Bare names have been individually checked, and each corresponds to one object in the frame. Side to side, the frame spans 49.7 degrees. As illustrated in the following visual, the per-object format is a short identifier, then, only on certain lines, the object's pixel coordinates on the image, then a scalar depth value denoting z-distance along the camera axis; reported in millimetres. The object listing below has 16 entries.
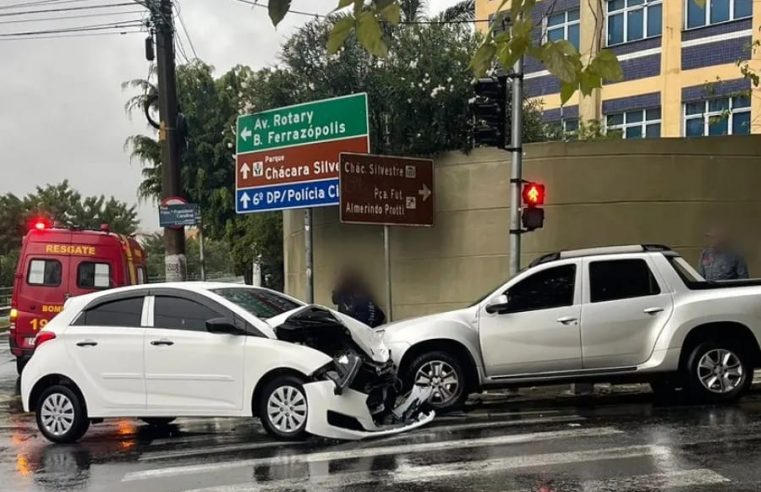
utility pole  13508
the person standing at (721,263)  12266
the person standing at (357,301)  12578
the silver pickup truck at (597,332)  8961
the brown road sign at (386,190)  12375
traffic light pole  12172
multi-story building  25859
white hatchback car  7848
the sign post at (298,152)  13062
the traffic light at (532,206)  12133
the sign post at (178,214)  12992
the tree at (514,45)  3604
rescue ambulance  14312
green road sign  13023
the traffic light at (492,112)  12219
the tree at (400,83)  16078
